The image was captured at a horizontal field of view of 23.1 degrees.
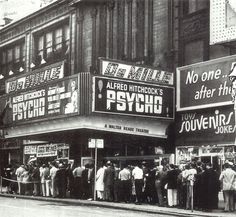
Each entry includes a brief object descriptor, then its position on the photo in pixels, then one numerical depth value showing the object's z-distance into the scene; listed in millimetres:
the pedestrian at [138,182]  22969
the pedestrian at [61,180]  26359
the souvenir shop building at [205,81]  24016
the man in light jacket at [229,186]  19922
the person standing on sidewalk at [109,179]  24484
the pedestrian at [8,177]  30969
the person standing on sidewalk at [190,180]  20434
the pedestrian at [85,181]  26156
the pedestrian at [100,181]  24875
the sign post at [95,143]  24625
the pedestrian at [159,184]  21891
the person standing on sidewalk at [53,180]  26562
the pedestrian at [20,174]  28958
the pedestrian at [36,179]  28453
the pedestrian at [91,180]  25812
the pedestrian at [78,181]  26312
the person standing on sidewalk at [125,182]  23672
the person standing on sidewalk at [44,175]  27625
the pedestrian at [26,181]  28719
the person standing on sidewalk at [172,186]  21484
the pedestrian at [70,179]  26750
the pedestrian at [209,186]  20219
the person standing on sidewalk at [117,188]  24062
